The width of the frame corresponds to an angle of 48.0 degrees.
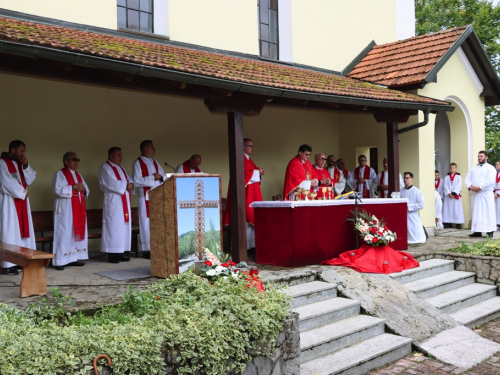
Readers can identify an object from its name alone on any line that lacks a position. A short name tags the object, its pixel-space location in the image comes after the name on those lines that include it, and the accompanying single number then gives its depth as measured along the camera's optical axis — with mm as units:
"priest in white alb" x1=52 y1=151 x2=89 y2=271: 8648
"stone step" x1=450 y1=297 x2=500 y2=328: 7953
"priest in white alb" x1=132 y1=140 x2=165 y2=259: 9688
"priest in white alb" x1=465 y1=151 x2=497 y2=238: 12758
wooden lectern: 7188
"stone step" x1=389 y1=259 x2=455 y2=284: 8664
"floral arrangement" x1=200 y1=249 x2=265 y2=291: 5539
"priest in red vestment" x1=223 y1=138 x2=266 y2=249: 10086
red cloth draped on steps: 8523
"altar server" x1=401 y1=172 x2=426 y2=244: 11562
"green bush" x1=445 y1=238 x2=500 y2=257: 9891
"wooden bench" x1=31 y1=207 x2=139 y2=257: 9184
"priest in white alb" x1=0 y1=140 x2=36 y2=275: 7930
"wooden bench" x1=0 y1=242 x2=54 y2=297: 6129
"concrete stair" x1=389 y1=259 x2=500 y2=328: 8227
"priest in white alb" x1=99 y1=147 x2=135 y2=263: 9211
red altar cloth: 8539
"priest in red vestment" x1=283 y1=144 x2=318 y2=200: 10008
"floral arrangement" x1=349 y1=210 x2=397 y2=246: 8734
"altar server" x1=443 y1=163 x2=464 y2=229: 15156
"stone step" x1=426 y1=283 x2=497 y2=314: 8250
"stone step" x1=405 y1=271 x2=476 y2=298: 8422
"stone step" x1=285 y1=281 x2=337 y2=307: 7047
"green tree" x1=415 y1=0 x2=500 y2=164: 25281
